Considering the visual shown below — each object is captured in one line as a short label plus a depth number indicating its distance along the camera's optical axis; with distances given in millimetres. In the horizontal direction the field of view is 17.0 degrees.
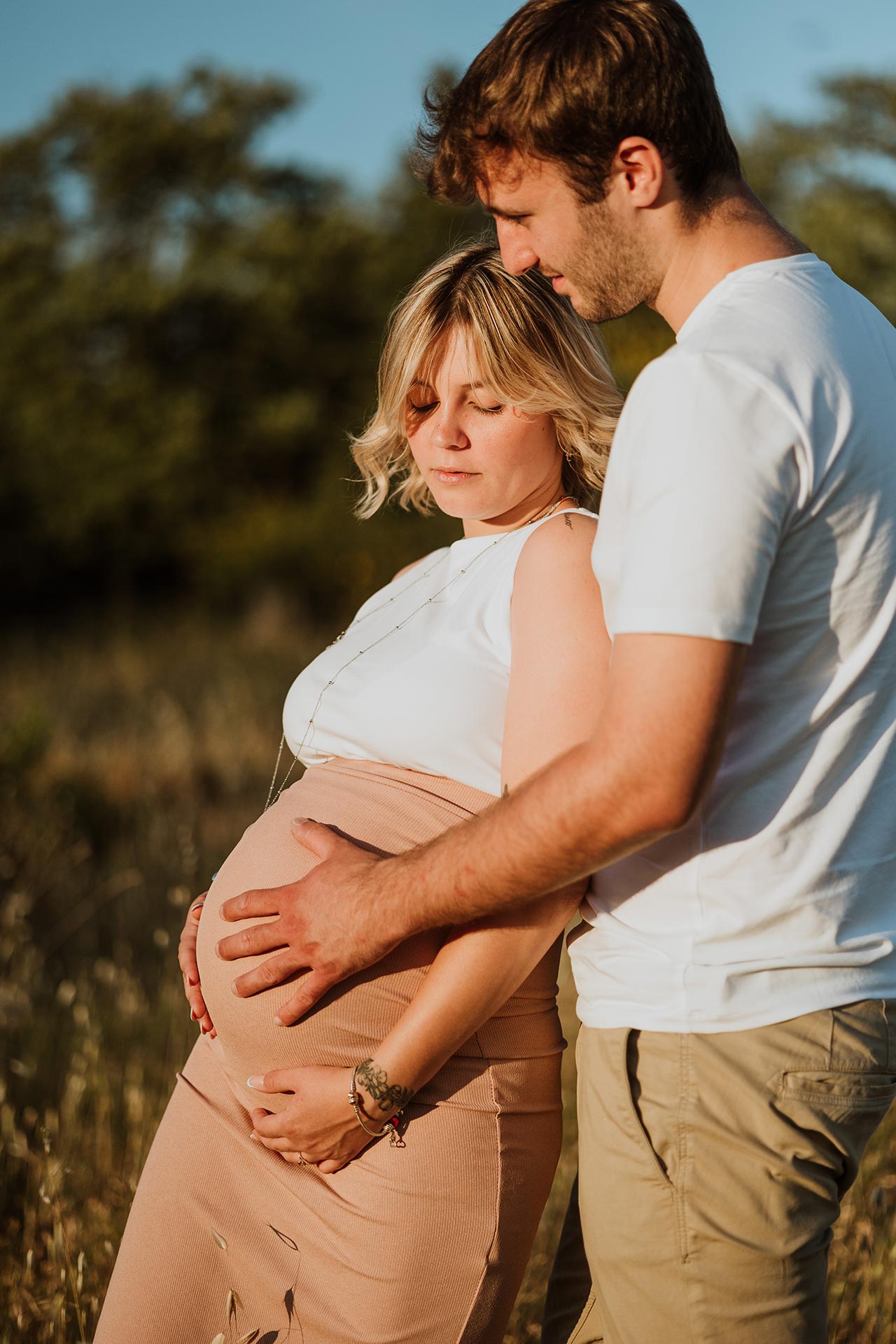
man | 2253
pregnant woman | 2505
